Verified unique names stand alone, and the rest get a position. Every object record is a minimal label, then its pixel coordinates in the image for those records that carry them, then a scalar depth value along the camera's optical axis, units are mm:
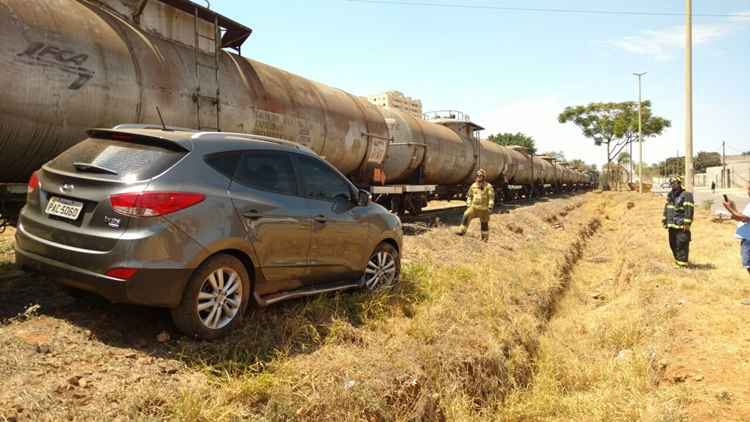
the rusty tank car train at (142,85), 4969
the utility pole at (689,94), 17797
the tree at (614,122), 48375
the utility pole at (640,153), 39250
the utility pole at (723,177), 67650
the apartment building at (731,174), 69562
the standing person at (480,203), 11242
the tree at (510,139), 75375
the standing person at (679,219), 9711
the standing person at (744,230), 7184
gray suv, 3414
